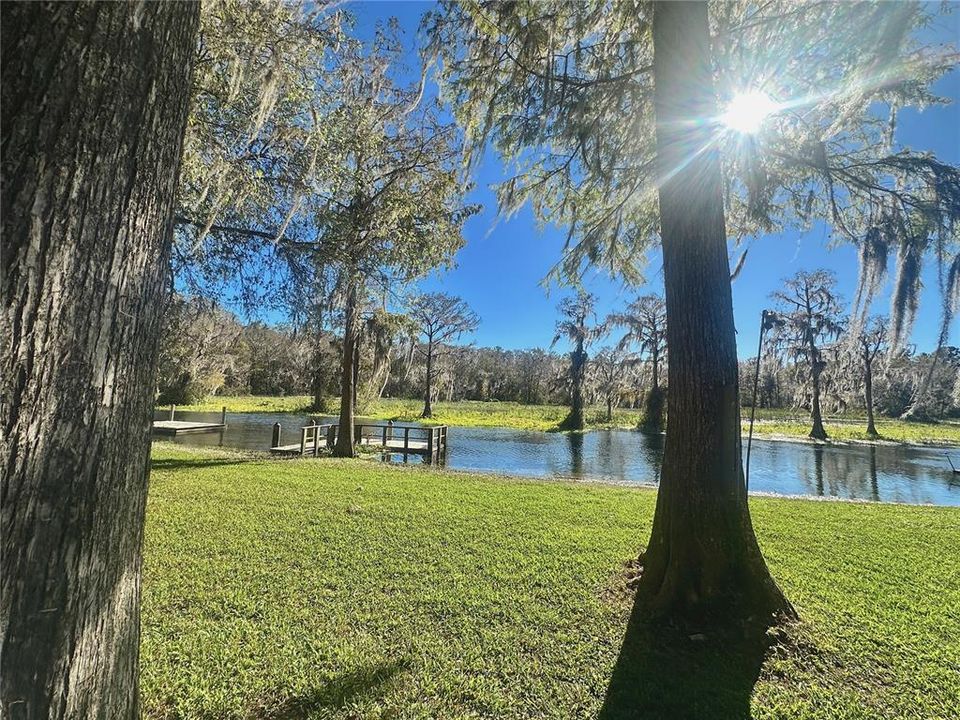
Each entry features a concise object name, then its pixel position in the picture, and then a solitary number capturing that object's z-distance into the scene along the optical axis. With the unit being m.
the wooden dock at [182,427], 15.97
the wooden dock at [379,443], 11.84
